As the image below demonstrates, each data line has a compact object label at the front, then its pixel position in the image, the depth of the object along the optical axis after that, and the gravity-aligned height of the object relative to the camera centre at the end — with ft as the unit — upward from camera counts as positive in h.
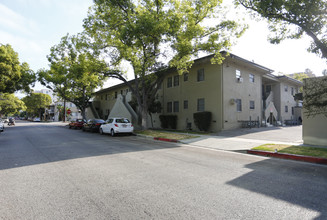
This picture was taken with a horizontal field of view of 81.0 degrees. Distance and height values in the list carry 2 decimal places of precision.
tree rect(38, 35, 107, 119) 58.75 +18.57
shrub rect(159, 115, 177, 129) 72.64 -1.60
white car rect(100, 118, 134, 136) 53.42 -2.63
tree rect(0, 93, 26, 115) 139.64 +10.84
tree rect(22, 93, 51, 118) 219.41 +18.74
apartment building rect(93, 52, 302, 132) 59.98 +8.14
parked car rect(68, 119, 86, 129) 88.99 -3.29
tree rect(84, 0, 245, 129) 45.09 +21.61
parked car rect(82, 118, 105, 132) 68.90 -2.91
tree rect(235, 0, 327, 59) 27.73 +15.58
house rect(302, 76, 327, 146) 32.04 -0.76
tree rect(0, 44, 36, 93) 56.75 +14.30
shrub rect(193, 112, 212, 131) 59.47 -0.99
